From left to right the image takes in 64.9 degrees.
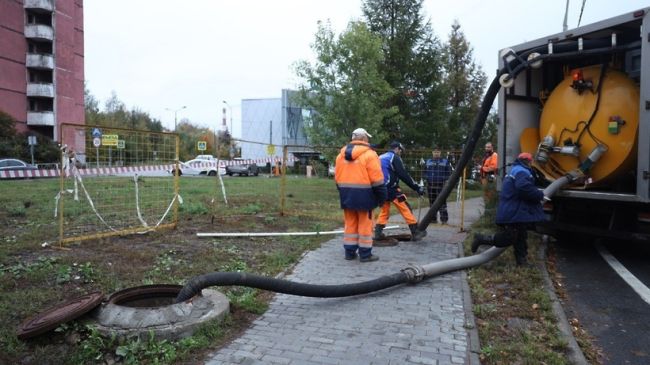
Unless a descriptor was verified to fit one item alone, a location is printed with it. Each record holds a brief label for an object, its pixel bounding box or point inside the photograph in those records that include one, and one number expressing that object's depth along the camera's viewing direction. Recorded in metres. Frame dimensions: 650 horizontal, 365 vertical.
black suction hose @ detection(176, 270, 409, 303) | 4.39
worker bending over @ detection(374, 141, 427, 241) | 8.21
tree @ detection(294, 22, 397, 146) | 18.69
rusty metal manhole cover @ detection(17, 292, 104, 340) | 3.81
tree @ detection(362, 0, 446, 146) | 22.58
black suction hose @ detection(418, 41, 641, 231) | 7.00
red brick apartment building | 44.84
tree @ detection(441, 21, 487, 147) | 26.12
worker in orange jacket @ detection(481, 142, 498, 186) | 13.11
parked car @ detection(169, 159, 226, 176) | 36.24
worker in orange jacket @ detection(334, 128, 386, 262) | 6.61
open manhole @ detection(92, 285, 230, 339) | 3.94
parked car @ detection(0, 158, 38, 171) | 29.55
